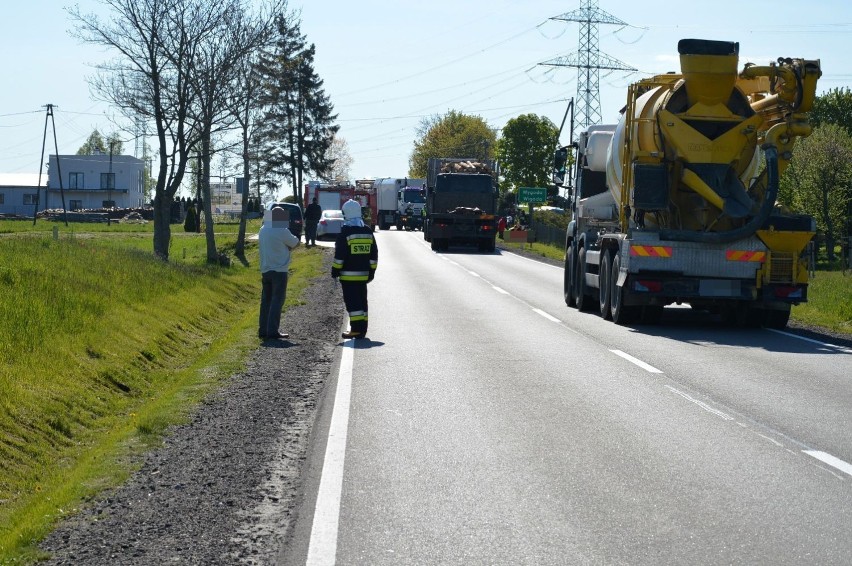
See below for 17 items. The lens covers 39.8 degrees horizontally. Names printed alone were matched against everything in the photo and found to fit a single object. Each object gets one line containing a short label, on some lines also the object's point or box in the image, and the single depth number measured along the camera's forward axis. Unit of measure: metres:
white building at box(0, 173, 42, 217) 132.00
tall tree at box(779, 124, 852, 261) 68.38
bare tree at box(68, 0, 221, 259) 32.94
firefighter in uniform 16.55
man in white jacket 16.36
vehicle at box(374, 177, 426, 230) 78.44
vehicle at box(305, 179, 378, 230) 68.69
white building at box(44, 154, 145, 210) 135.50
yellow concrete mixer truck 17.42
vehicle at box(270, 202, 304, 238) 47.03
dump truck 49.78
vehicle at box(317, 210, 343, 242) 59.28
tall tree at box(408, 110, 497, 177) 135.00
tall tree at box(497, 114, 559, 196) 107.50
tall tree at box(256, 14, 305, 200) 38.56
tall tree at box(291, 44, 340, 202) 92.62
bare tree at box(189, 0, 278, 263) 33.53
